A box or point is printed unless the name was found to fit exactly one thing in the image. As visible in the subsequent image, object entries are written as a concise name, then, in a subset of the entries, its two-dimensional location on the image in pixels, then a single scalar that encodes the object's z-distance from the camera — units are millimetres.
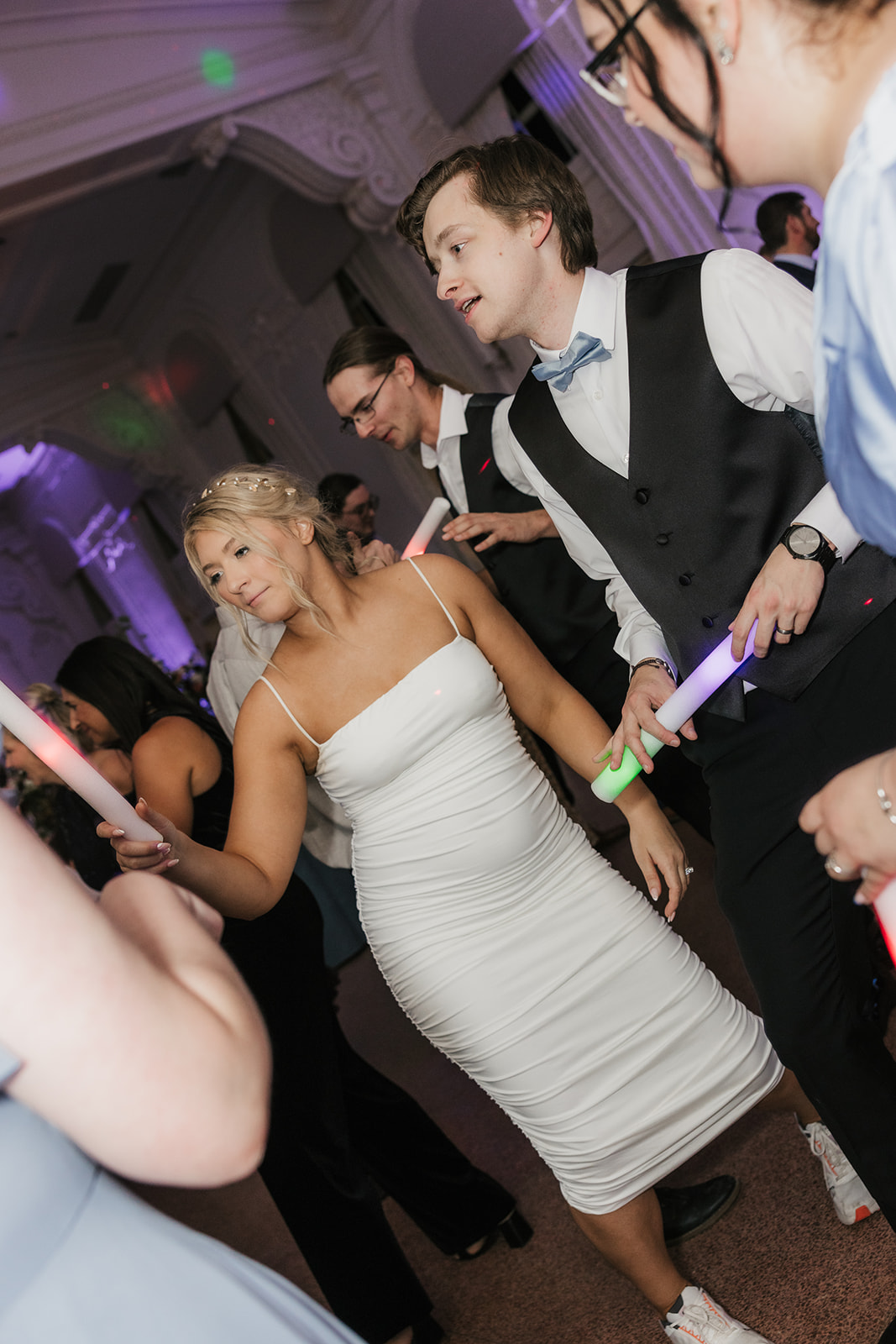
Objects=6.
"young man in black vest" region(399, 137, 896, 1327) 1472
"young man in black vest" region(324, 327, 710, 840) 2572
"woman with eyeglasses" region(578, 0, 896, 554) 676
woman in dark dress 1913
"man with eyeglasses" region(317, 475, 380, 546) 3797
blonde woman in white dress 1800
